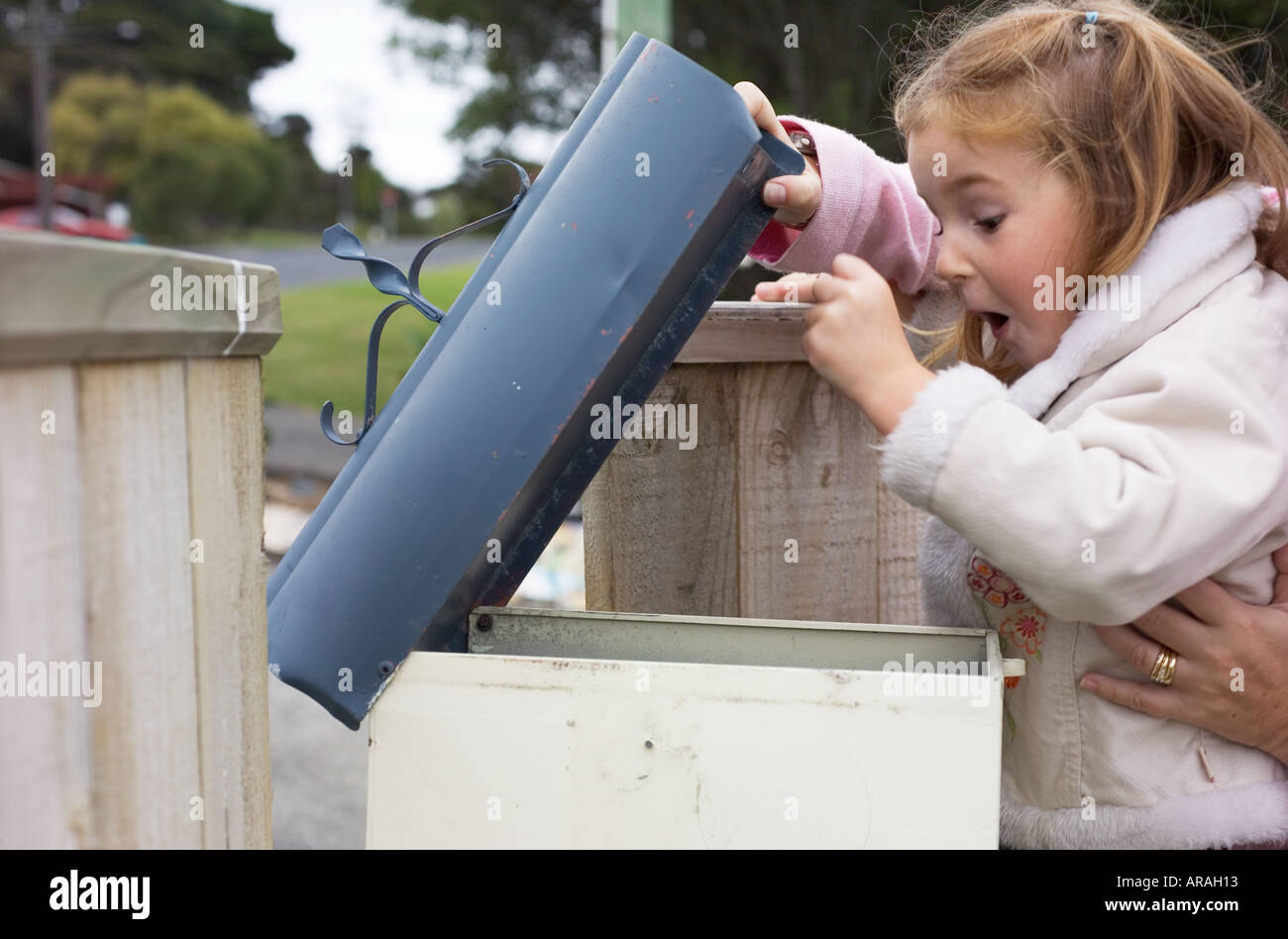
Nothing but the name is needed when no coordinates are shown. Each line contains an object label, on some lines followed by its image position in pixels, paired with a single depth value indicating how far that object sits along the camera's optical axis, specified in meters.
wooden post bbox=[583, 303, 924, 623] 1.81
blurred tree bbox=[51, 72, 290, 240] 31.86
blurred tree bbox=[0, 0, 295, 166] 36.66
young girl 1.22
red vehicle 23.97
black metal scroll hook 1.39
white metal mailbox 1.08
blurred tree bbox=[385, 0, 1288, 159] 7.61
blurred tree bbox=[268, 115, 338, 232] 38.22
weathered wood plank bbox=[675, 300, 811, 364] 1.79
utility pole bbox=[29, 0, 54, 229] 18.25
